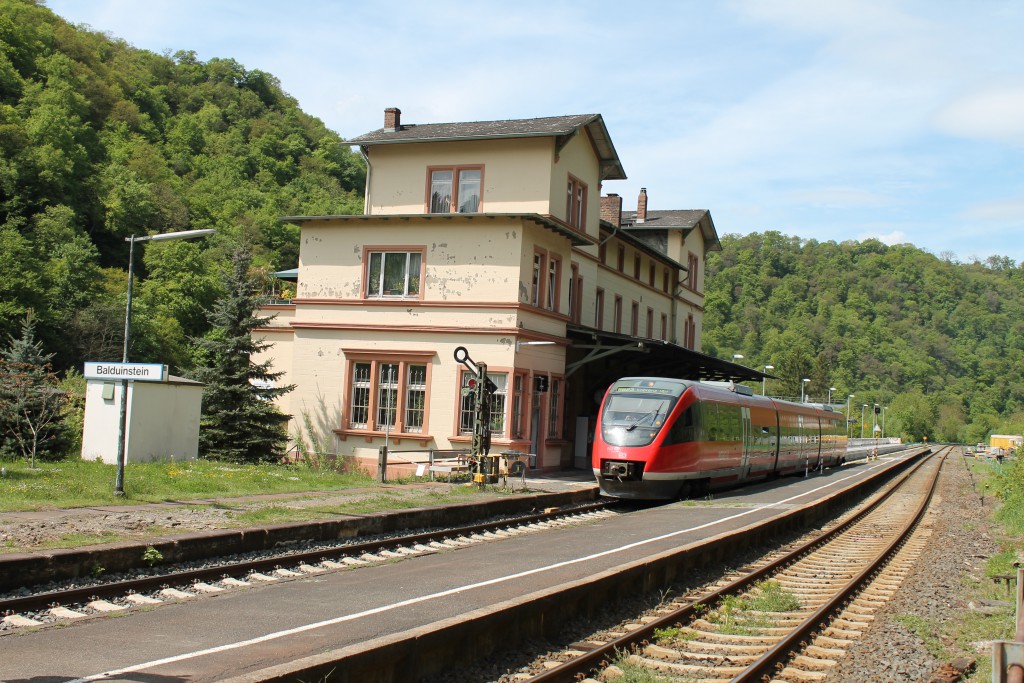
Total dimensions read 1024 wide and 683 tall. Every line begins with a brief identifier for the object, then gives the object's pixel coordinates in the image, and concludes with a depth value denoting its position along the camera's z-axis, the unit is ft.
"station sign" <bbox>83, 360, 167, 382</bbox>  48.26
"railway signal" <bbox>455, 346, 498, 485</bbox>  72.18
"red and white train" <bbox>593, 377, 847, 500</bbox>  69.21
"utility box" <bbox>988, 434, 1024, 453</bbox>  253.98
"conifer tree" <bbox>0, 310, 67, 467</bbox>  69.00
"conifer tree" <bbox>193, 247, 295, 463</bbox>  90.53
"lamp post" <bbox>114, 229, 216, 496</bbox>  49.69
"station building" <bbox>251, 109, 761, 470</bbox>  87.04
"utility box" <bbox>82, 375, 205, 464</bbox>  76.33
